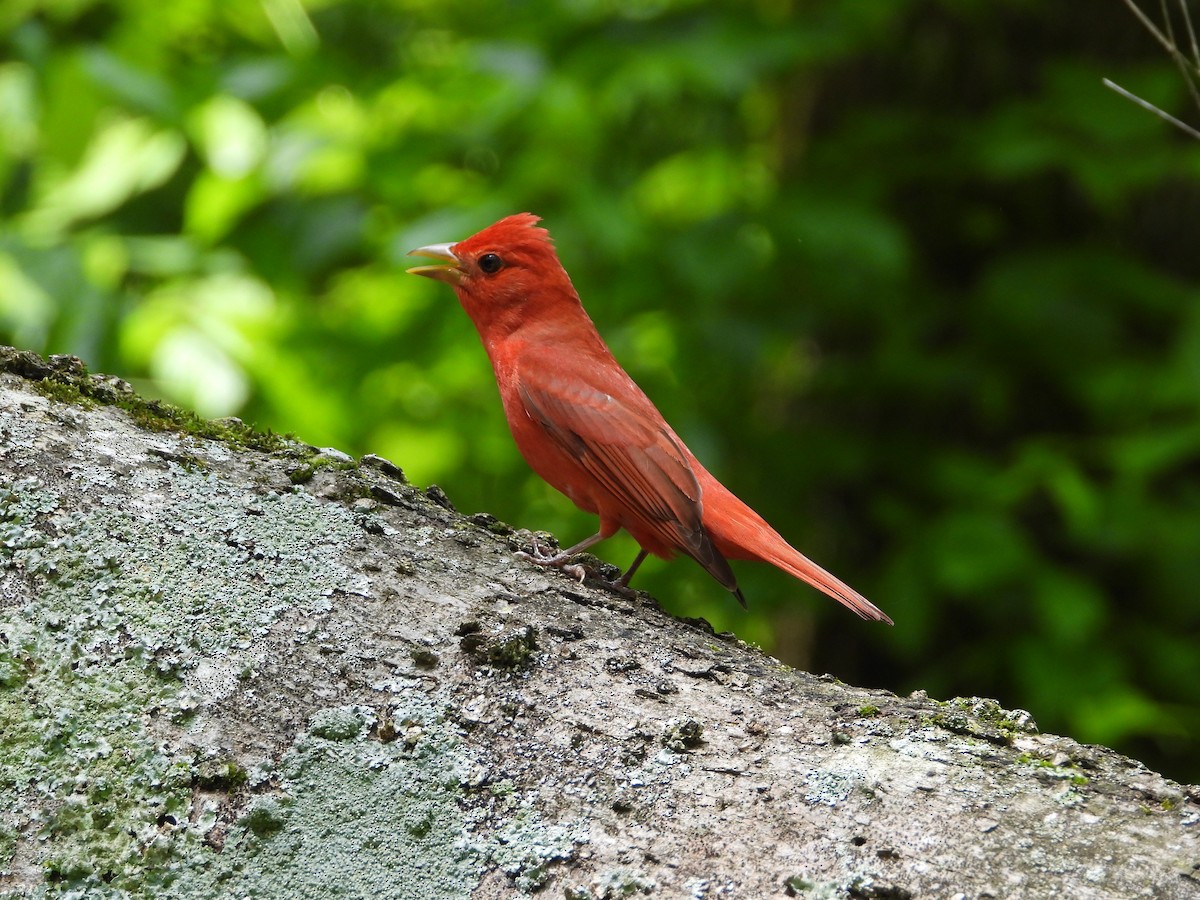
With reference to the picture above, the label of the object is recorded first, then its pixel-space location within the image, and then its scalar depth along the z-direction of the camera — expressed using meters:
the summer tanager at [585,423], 6.52
